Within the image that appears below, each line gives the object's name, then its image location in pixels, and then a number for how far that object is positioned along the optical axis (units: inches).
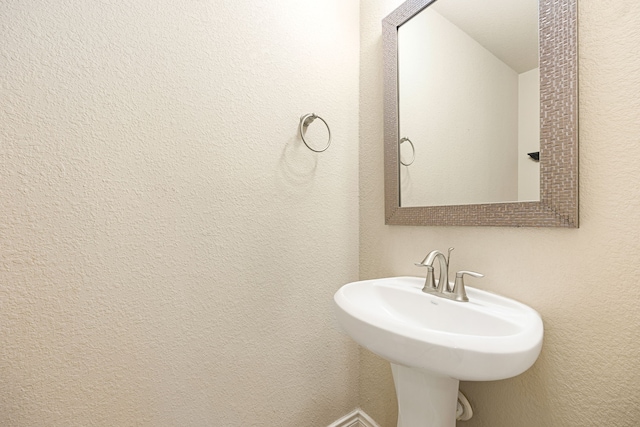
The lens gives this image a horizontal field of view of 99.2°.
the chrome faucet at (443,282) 32.3
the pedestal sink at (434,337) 20.5
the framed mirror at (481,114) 27.3
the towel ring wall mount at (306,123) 41.4
